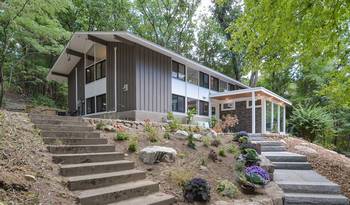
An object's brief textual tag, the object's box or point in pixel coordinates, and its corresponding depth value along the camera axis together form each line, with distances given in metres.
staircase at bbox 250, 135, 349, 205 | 5.33
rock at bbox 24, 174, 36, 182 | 3.64
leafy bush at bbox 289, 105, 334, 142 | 14.59
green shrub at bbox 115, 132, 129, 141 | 6.86
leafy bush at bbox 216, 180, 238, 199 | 5.05
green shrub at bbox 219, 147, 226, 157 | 7.40
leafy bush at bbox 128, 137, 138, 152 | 6.29
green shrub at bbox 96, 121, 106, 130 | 7.53
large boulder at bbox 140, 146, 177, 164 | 5.86
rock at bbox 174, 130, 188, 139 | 8.44
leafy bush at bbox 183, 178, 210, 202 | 4.49
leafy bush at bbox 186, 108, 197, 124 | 12.49
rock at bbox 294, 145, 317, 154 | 9.23
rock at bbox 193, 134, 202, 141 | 8.49
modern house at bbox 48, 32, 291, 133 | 12.27
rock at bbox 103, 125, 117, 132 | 7.52
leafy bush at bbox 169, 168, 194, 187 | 5.02
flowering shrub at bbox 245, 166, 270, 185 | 5.42
